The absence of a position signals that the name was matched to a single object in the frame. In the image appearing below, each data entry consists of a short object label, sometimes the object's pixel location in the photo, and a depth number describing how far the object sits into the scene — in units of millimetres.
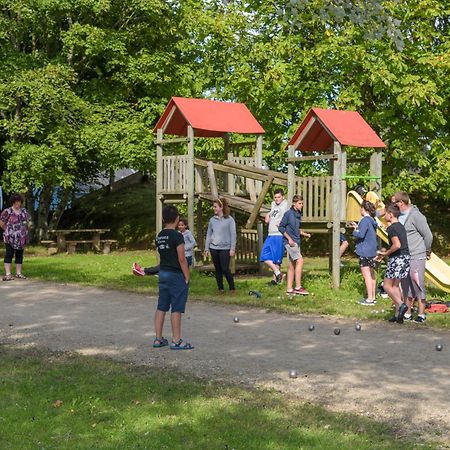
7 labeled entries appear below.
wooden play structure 16312
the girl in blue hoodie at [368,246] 13523
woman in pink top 17469
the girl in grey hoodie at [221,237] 14477
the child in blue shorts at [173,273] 9133
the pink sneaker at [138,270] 17522
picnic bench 28912
